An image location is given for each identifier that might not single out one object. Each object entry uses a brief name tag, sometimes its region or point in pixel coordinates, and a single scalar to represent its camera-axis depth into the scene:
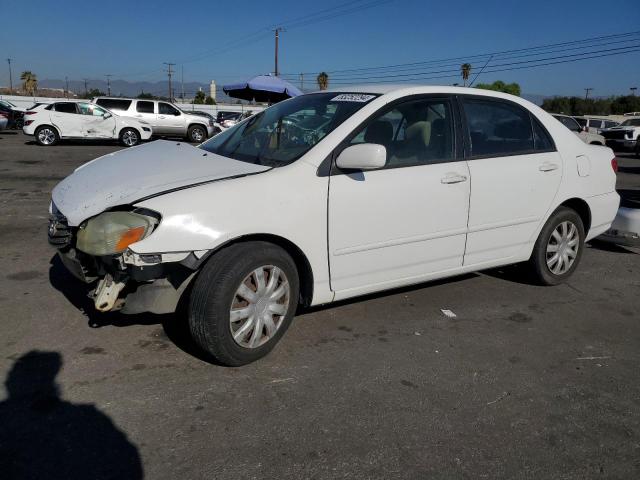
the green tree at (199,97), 81.14
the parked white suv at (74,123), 17.34
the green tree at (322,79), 66.75
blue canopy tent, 18.97
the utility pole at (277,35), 50.76
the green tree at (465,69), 50.62
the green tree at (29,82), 80.00
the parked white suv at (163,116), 20.33
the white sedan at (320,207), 2.95
